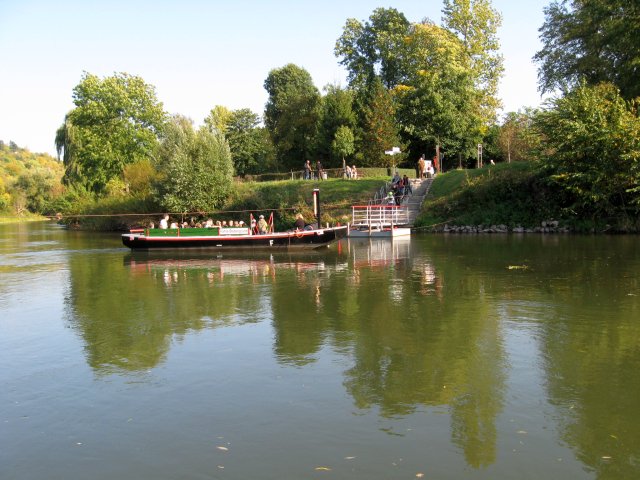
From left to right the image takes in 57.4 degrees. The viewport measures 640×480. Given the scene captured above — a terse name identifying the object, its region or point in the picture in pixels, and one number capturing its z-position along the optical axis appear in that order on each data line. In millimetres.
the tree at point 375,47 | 59344
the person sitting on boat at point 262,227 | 28500
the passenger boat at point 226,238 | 26844
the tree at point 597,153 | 31891
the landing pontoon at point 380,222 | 33719
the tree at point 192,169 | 44688
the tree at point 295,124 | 57094
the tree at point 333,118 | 51906
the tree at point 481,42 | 55500
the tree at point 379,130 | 49000
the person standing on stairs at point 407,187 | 40625
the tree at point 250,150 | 61028
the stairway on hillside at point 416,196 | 39062
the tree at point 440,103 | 50438
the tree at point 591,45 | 34125
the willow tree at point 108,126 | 60375
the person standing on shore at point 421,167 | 43375
